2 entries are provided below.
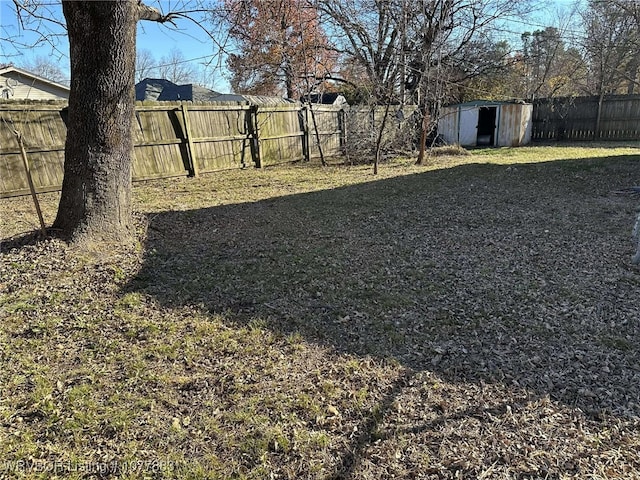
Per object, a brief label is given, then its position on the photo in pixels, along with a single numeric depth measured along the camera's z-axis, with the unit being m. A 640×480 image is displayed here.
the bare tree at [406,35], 8.98
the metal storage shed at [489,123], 13.54
